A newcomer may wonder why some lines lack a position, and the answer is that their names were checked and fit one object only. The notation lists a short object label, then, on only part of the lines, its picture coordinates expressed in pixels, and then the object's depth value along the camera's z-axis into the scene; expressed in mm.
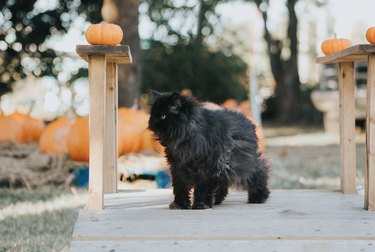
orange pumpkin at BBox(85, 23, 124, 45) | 3045
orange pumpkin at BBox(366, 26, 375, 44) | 2986
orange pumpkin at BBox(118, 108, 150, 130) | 6113
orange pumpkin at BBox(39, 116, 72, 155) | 5876
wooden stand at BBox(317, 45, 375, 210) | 3689
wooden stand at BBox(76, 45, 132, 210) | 2918
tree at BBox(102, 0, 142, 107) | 6676
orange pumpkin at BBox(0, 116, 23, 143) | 6656
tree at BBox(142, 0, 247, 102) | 13500
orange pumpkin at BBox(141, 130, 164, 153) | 6336
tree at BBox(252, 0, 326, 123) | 16141
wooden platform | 2445
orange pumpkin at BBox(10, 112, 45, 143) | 6906
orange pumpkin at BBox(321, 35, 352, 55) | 3818
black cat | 2904
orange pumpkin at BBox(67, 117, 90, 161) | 5773
